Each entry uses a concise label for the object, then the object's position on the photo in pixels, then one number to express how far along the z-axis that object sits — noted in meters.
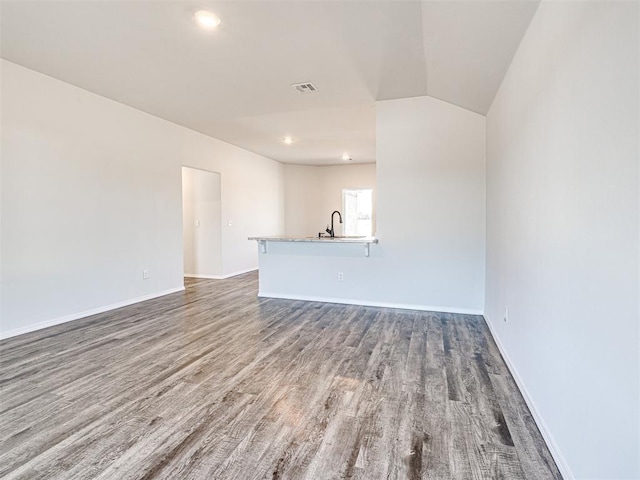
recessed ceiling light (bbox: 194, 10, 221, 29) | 2.42
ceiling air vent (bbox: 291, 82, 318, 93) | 3.66
